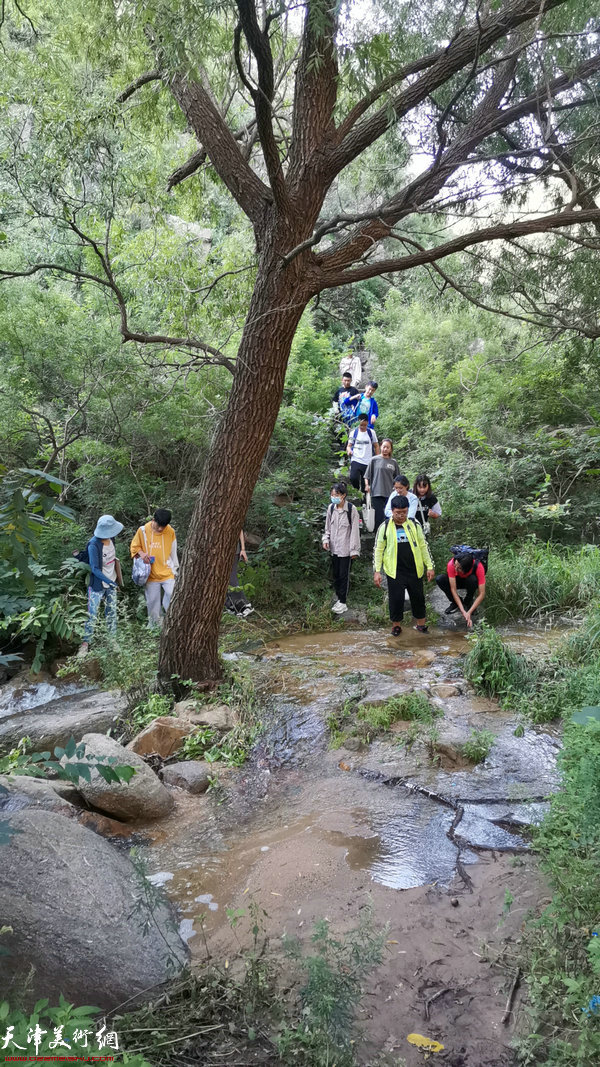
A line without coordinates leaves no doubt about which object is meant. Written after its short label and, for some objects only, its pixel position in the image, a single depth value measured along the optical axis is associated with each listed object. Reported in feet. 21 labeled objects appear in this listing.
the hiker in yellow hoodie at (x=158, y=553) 27.84
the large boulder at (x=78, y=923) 10.22
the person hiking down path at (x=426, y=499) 30.68
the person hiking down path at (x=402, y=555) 27.09
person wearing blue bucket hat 28.43
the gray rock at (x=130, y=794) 16.57
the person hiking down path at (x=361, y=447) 37.99
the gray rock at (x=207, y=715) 20.85
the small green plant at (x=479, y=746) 17.47
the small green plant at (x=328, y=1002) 8.93
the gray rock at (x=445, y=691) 21.34
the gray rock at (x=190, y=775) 18.30
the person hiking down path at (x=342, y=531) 31.09
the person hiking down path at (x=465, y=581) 27.40
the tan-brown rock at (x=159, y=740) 19.92
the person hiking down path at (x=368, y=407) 39.99
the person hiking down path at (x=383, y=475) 34.01
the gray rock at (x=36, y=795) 15.35
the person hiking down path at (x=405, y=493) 27.22
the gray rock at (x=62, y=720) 22.09
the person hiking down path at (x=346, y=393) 43.32
